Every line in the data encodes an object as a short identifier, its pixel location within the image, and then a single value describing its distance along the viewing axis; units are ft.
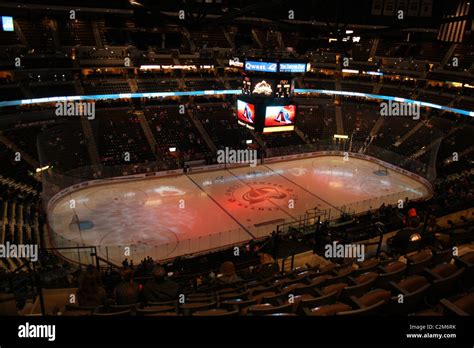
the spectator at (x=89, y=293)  21.91
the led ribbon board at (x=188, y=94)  91.81
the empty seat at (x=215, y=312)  15.62
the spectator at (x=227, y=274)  27.51
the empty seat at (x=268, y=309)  15.46
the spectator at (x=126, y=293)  21.91
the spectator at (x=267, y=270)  31.92
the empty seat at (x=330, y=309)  14.80
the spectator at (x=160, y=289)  22.43
